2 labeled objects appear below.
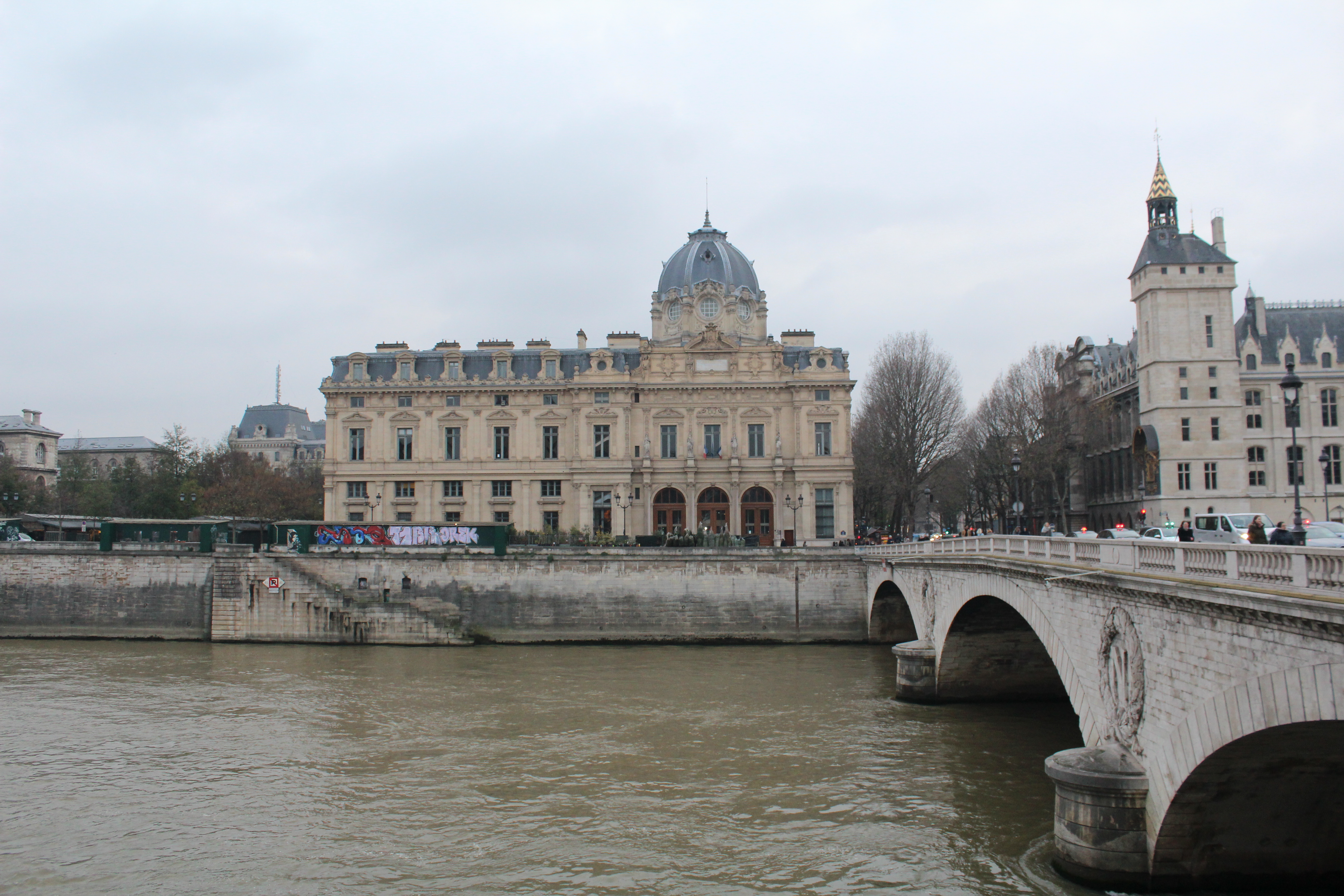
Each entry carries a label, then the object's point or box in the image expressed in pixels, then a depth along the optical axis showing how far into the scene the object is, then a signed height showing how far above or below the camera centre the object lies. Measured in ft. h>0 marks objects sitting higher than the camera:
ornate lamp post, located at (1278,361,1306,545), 48.49 +5.16
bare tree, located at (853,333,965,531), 205.05 +18.34
